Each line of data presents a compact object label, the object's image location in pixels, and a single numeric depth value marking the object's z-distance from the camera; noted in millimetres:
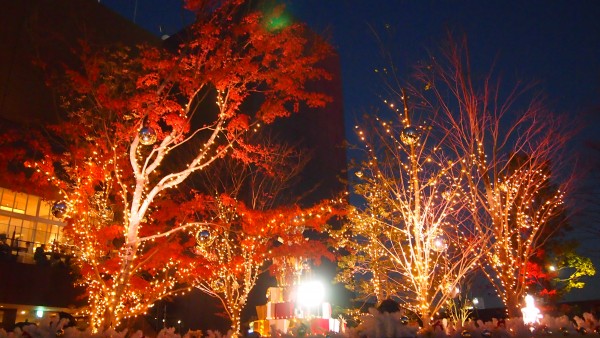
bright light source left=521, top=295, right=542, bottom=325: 12050
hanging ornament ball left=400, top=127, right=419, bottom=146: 8148
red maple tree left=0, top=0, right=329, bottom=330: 10086
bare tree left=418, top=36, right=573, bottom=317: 10242
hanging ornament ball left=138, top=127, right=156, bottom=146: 9288
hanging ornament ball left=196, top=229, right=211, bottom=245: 12648
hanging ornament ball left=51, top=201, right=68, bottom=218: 10164
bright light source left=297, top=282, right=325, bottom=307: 14562
